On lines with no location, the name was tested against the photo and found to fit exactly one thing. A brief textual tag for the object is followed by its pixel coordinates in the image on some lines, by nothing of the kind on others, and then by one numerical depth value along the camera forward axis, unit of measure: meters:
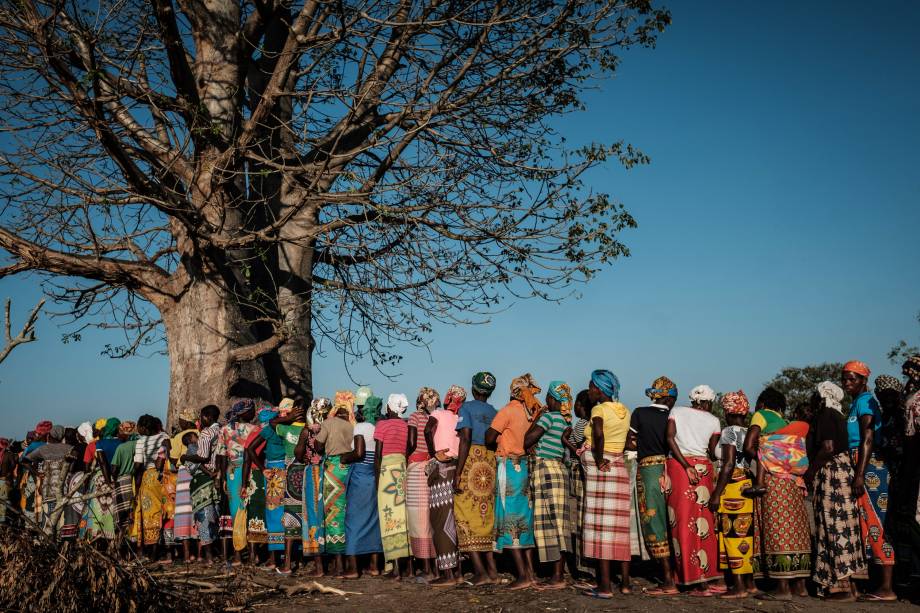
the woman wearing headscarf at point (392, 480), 8.38
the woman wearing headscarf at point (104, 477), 10.39
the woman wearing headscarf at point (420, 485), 8.05
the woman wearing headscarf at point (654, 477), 7.09
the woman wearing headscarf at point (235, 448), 9.35
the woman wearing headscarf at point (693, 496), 6.91
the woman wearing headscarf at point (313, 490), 8.66
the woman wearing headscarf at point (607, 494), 6.96
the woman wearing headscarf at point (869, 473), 6.66
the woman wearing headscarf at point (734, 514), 6.93
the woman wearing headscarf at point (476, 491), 7.61
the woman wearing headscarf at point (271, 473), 8.94
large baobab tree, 9.85
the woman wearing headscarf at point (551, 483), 7.46
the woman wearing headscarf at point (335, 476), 8.53
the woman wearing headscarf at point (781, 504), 6.84
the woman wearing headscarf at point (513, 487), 7.46
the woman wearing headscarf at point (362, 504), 8.43
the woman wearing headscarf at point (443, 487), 7.74
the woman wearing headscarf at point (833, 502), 6.73
